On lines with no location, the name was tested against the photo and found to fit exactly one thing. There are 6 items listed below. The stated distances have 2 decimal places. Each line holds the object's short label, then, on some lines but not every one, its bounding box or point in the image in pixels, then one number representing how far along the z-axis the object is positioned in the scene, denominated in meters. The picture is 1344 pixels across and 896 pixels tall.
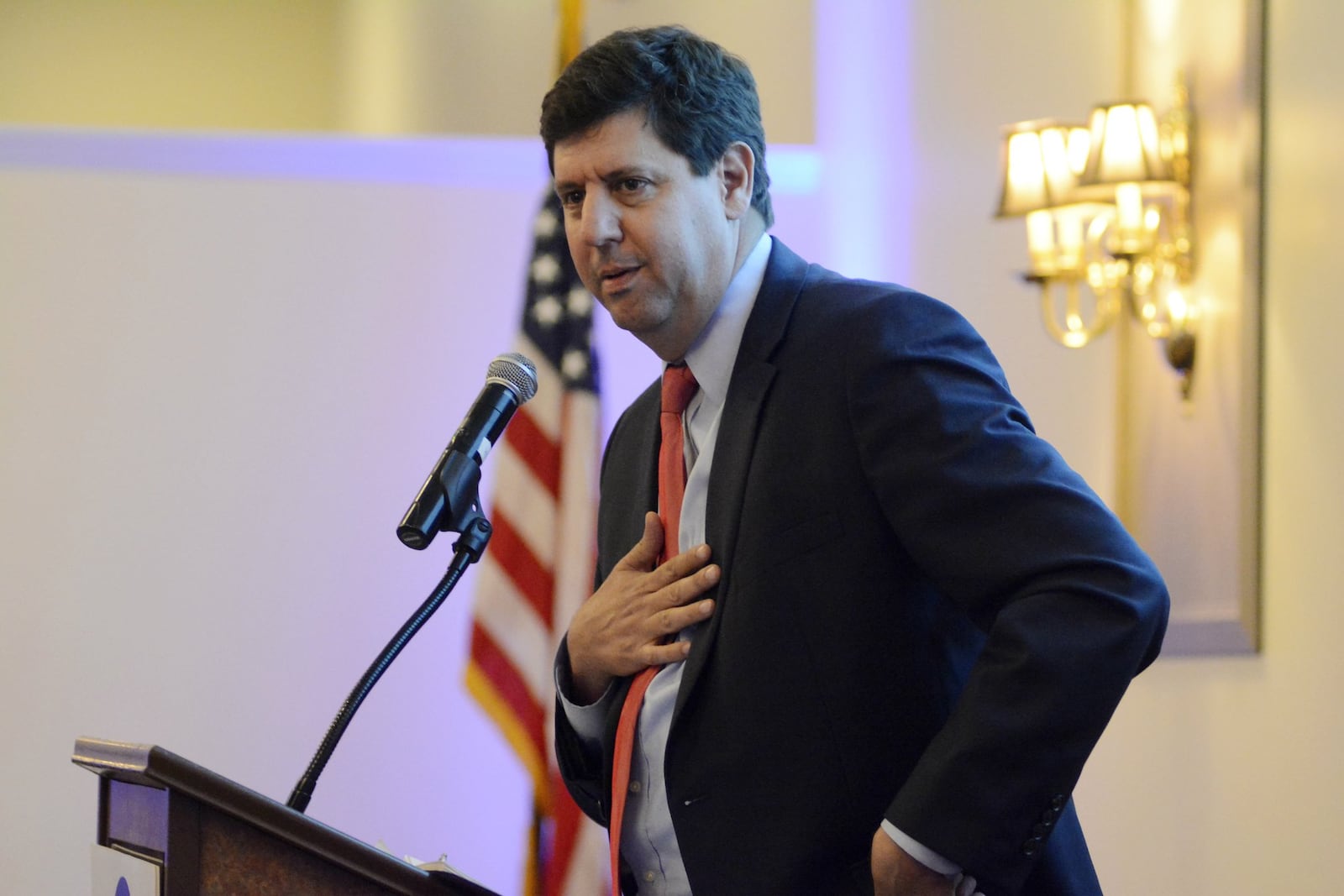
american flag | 8.25
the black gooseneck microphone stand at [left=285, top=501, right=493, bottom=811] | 6.77
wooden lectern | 6.39
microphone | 6.81
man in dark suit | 6.61
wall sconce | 7.82
